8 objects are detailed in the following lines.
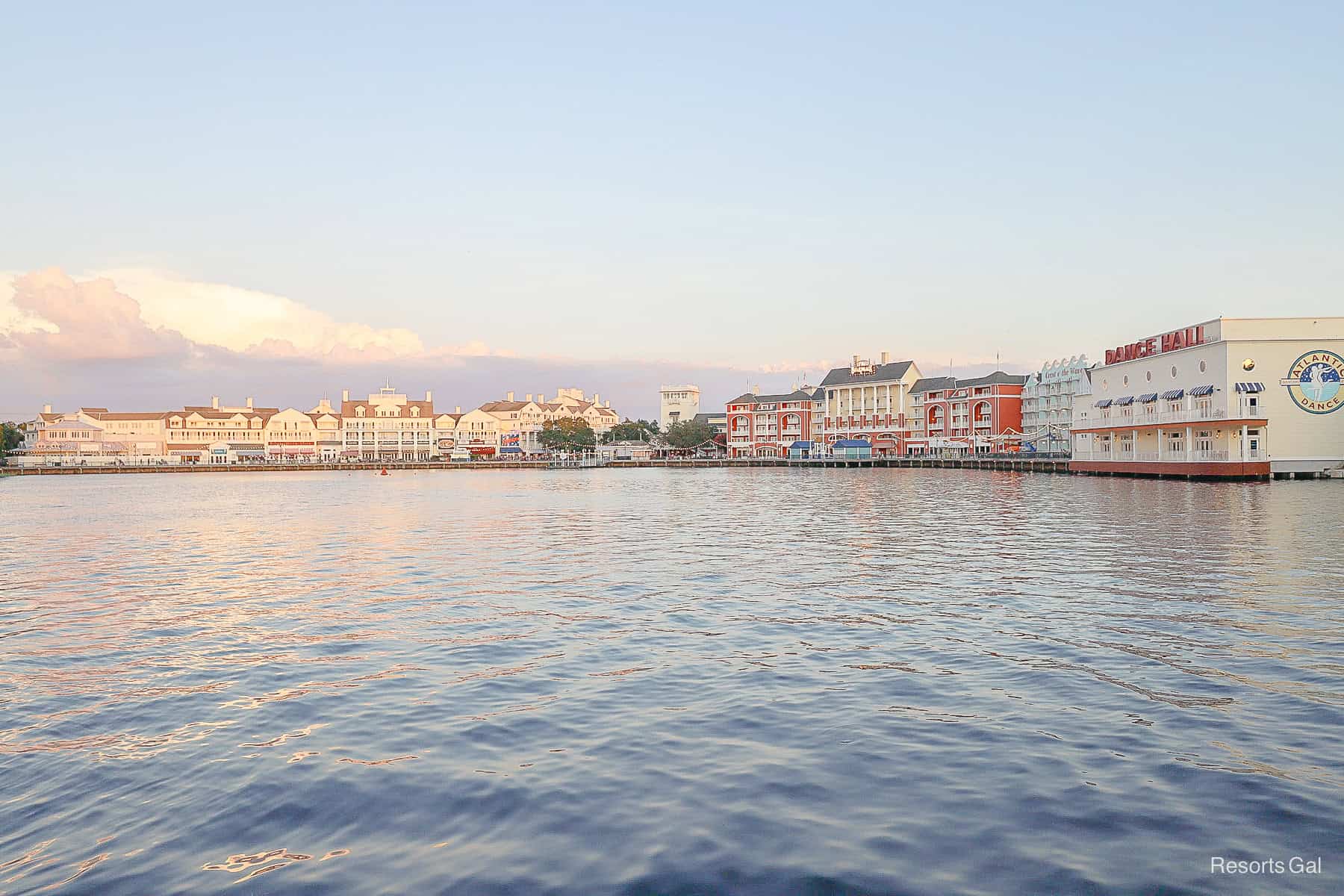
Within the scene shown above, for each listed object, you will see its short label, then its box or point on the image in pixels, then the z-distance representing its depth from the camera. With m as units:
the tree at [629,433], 170.75
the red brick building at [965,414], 111.53
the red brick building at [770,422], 141.38
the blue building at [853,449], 120.88
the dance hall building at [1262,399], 57.94
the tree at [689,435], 157.12
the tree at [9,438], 145.75
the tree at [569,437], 153.50
